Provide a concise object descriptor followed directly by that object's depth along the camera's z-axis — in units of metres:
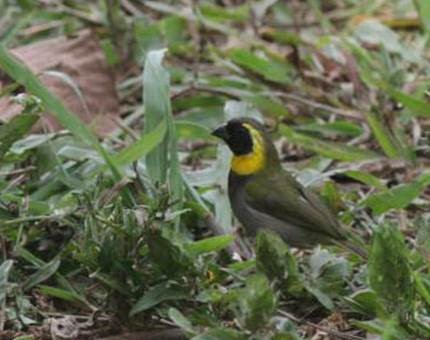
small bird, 9.02
